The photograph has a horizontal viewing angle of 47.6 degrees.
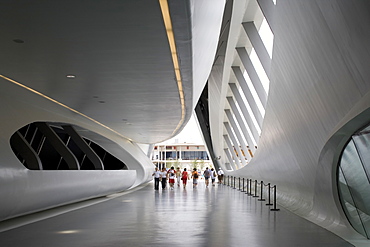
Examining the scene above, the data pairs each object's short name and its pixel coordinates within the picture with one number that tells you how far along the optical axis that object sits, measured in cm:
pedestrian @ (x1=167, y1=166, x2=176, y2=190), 2804
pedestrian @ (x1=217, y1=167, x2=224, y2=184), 3759
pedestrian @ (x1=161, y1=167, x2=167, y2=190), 2565
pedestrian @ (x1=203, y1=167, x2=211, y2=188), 3025
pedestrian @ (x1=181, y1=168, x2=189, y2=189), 2813
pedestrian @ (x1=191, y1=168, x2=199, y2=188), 2928
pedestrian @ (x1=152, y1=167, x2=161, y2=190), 2508
